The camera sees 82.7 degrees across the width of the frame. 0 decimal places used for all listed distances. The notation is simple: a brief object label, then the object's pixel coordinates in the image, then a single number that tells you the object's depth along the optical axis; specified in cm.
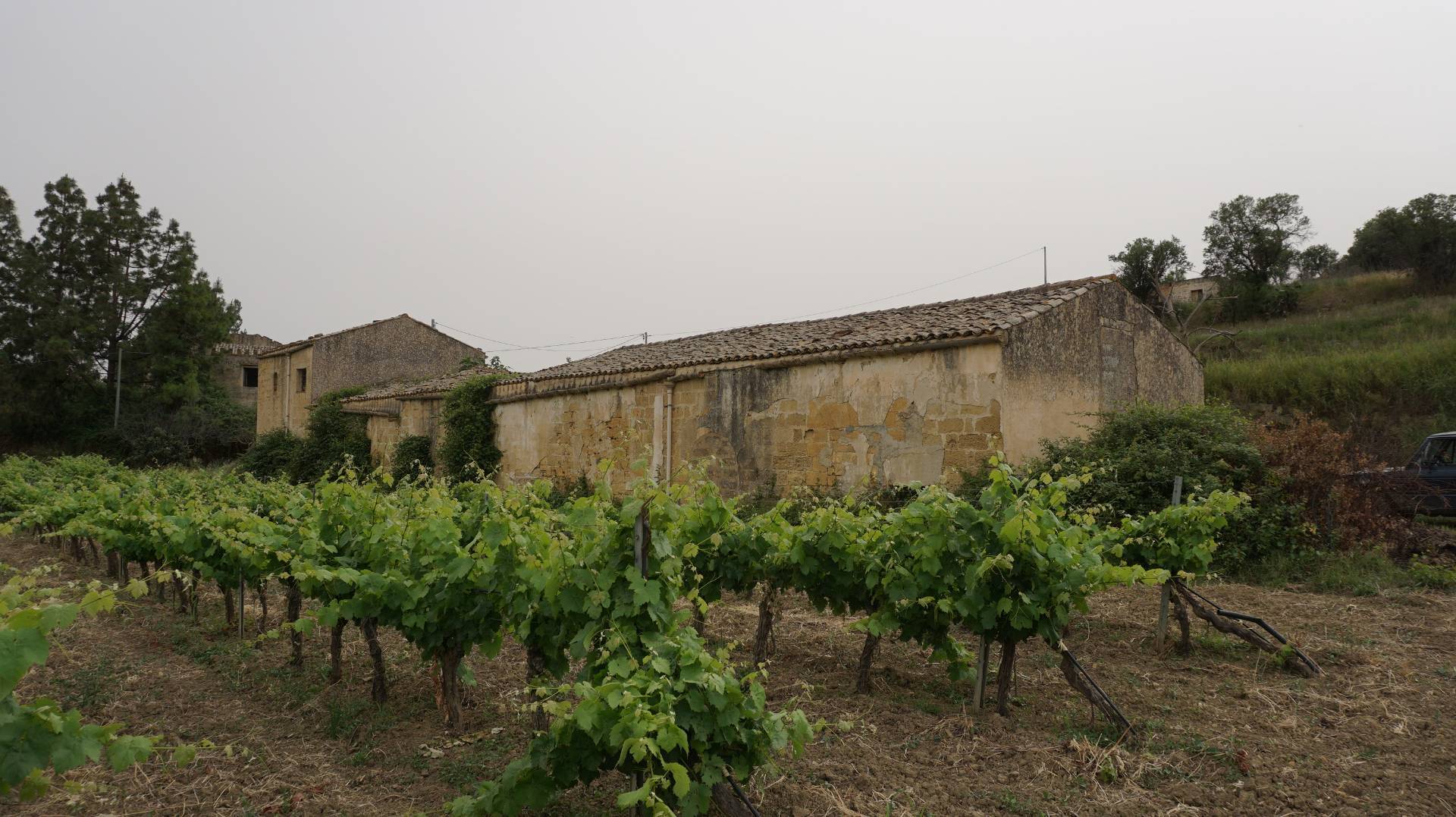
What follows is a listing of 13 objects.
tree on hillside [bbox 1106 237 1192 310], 2816
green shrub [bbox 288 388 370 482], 2142
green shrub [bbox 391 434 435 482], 1894
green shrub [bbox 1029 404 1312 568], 885
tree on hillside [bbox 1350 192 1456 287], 2523
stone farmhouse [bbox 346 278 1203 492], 1035
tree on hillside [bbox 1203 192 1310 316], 2747
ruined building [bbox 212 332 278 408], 3362
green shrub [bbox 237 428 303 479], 2364
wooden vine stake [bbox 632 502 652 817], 356
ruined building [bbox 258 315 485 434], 2439
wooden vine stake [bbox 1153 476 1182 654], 585
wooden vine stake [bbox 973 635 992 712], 462
